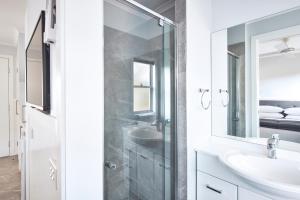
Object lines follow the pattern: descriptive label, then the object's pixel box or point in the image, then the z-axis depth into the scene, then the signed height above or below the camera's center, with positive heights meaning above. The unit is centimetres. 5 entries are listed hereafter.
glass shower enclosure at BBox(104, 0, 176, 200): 146 -3
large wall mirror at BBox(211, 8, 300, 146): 144 +17
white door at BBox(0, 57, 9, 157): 390 -12
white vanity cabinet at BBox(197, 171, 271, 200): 121 -64
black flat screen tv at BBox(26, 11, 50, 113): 111 +21
